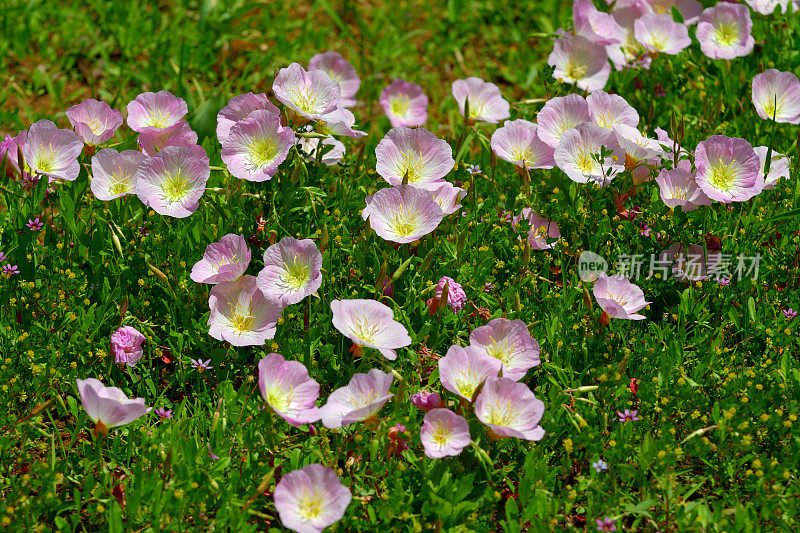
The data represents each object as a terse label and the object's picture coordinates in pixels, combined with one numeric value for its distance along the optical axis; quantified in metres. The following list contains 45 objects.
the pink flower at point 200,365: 4.42
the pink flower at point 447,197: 4.97
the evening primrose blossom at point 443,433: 3.88
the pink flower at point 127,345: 4.49
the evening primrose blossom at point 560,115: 5.43
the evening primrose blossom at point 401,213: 4.72
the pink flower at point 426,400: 4.16
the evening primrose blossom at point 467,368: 4.13
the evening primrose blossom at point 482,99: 6.03
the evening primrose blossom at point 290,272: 4.49
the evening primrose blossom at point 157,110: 5.23
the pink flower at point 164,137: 5.15
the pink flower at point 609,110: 5.51
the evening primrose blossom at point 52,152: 5.06
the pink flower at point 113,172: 4.90
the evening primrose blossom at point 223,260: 4.54
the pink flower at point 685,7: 6.85
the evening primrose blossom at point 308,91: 4.89
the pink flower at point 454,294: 4.70
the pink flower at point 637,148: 5.11
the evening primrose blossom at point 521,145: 5.43
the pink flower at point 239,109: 5.02
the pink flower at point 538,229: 5.16
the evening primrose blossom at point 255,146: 4.82
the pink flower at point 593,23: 6.29
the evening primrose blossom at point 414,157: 5.06
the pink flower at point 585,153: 5.16
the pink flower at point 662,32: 6.39
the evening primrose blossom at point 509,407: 4.00
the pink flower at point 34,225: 4.91
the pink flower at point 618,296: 4.54
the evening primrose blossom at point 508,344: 4.35
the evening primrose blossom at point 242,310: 4.52
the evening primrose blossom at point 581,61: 6.21
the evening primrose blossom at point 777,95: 5.73
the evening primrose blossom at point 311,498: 3.72
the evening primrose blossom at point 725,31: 6.41
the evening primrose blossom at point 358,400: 3.92
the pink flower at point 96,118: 5.23
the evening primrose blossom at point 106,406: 3.86
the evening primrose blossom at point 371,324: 4.32
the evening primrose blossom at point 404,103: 6.46
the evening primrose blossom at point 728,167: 5.01
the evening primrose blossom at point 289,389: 4.02
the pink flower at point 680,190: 4.99
